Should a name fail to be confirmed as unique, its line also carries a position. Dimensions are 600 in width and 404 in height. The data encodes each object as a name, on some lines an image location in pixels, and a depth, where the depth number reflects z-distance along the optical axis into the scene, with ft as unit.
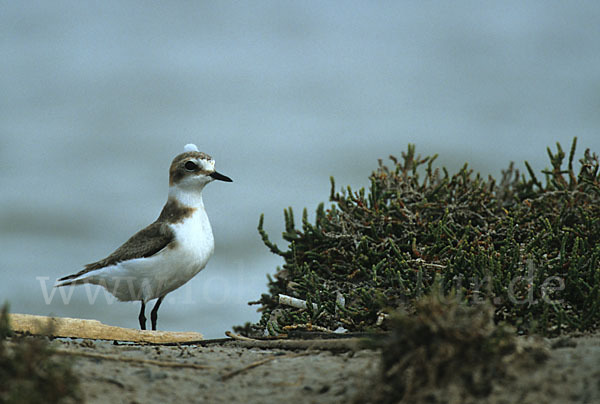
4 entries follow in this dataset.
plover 44.37
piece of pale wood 38.29
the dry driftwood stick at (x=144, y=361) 29.06
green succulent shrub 37.45
